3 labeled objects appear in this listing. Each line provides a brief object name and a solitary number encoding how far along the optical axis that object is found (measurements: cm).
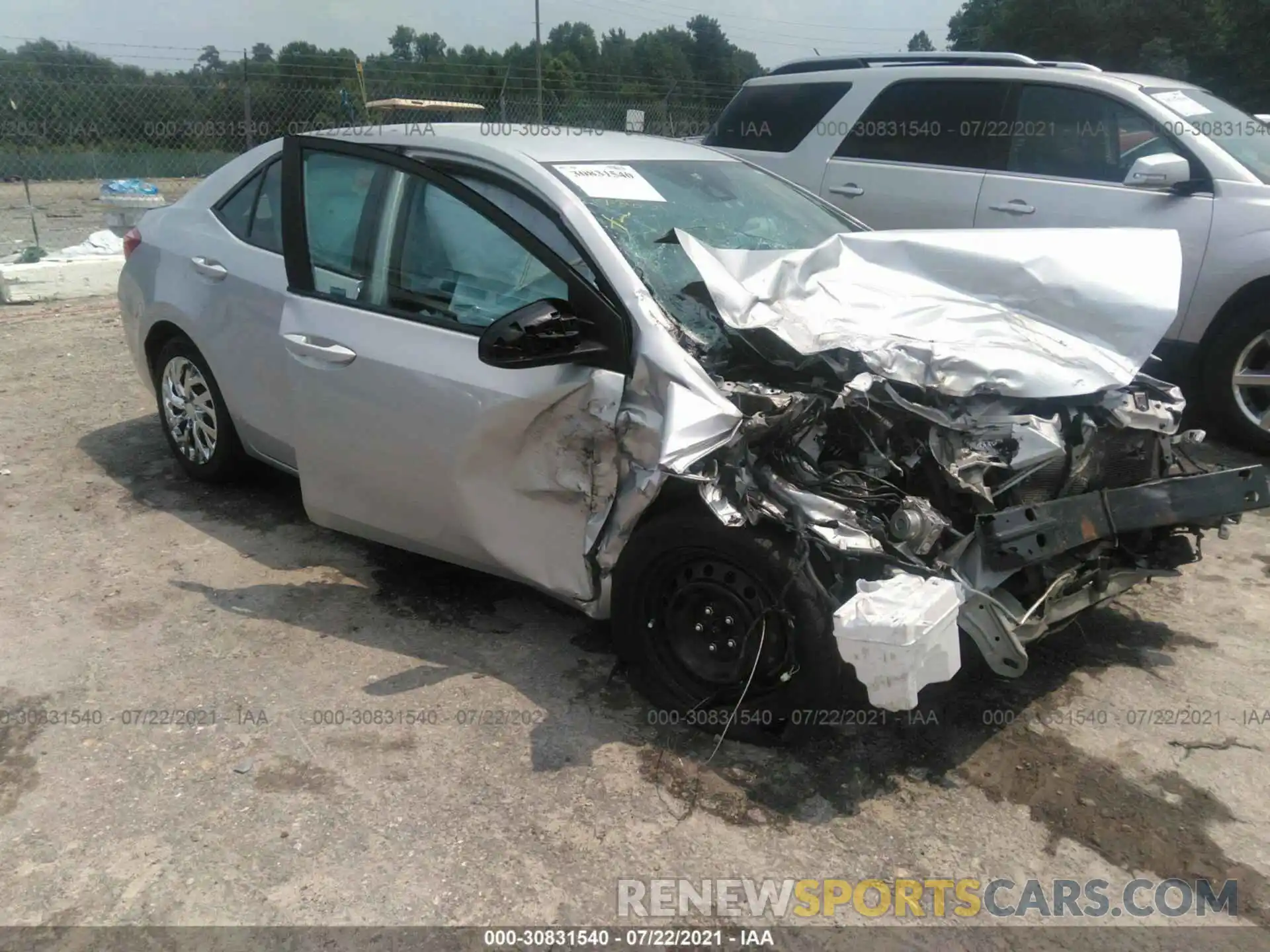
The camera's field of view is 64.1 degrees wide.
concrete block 955
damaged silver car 286
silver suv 547
